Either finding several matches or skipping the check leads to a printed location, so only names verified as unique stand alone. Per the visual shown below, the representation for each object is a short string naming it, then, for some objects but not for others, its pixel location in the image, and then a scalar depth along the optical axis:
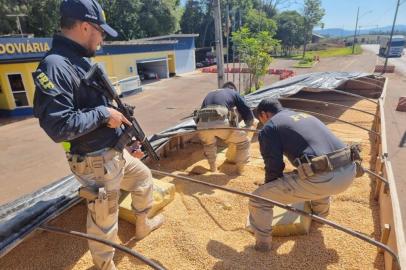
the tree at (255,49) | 14.76
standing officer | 2.06
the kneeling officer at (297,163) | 2.77
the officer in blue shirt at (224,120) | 4.86
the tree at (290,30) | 48.09
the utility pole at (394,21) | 20.75
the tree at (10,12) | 19.84
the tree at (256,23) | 38.78
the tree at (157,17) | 30.89
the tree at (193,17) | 41.66
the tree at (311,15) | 44.71
